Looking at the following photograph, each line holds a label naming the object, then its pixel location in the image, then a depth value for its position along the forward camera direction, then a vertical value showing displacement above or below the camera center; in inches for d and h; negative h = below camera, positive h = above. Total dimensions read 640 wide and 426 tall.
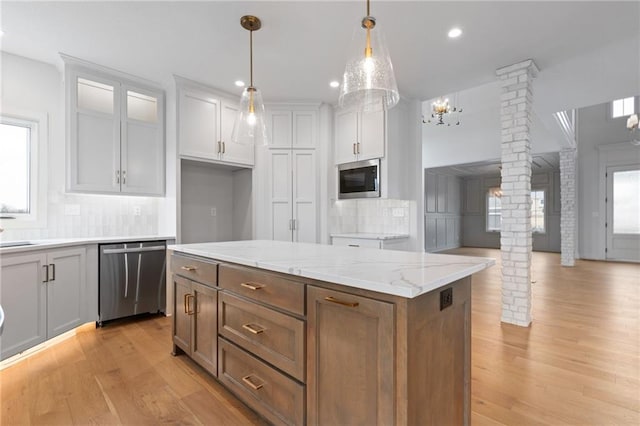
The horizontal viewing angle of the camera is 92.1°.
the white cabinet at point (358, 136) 157.8 +40.7
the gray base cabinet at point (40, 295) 92.8 -27.9
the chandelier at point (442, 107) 211.3 +73.2
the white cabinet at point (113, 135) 122.8 +33.1
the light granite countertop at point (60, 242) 94.2 -11.1
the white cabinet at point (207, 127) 142.1 +40.9
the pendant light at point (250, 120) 91.7 +27.8
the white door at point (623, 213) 283.0 -0.2
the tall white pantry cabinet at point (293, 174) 167.0 +20.9
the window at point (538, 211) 392.2 +2.1
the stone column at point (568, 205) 277.1 +7.1
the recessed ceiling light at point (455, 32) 101.8 +60.5
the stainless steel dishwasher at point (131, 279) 122.2 -28.1
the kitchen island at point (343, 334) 43.6 -20.8
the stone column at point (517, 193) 124.0 +7.9
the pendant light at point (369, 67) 63.1 +30.2
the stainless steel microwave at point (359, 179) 158.3 +17.6
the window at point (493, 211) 414.0 +2.1
